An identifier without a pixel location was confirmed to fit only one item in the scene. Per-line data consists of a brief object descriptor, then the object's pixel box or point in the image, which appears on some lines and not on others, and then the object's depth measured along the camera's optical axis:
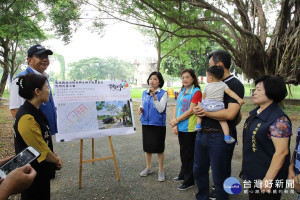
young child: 2.29
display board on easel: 2.95
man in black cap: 2.75
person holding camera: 1.13
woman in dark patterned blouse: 1.67
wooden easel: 3.16
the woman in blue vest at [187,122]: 2.98
